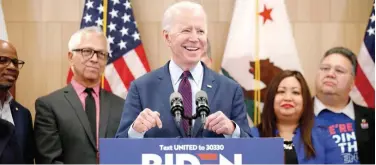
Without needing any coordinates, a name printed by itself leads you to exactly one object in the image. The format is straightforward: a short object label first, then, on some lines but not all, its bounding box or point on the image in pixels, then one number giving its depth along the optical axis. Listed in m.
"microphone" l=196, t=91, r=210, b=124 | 5.22
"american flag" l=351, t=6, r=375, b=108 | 11.11
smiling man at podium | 5.92
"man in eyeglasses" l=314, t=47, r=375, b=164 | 9.53
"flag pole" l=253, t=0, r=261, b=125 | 10.98
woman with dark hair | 9.02
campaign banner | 5.08
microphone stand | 5.37
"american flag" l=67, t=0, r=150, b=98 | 11.18
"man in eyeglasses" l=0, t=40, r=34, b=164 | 7.64
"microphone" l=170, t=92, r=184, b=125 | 5.17
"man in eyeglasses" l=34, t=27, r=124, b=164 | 7.99
